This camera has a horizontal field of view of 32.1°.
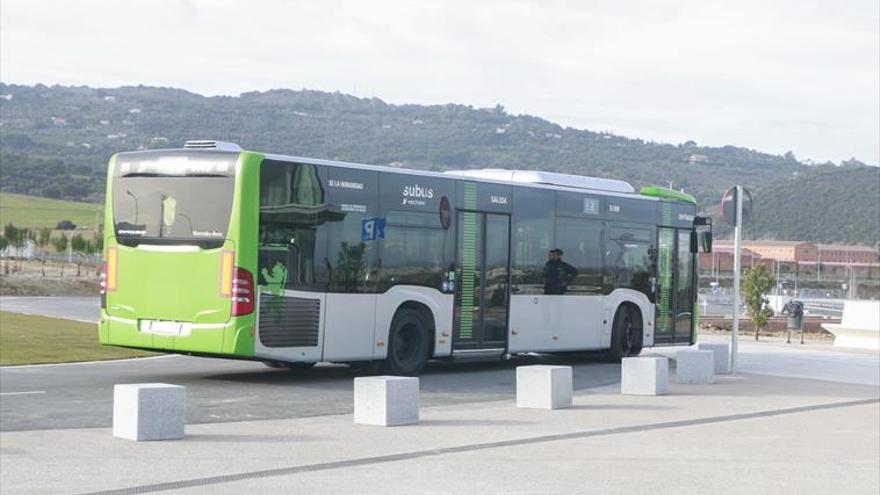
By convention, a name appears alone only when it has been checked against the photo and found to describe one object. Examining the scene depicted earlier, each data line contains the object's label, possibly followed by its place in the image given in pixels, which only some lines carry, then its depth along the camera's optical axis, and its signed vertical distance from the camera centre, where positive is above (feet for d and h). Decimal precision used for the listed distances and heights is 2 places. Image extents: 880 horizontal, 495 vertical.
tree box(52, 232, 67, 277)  316.19 +2.60
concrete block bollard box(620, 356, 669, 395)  67.46 -4.45
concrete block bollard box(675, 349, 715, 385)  74.79 -4.40
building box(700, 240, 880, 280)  517.55 +7.94
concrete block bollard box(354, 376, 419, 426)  50.75 -4.48
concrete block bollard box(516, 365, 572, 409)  58.75 -4.44
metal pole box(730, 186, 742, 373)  78.79 +0.56
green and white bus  63.98 +0.27
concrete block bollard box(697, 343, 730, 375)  83.20 -4.39
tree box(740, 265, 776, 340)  151.02 -1.46
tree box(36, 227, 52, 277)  322.14 +3.51
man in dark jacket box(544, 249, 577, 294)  82.12 -0.09
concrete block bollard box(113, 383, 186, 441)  43.86 -4.40
